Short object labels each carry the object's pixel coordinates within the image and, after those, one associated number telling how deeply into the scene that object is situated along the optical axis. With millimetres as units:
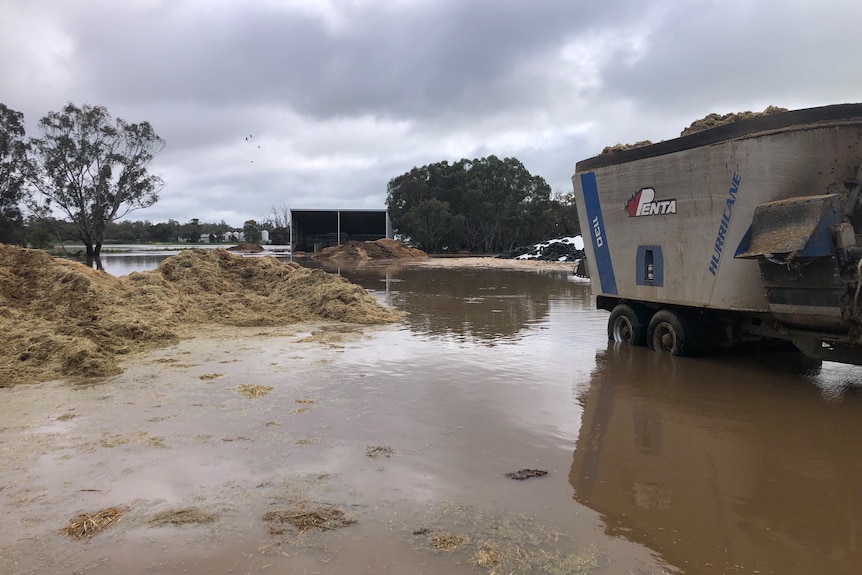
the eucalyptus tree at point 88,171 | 43750
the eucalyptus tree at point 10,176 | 43219
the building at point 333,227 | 58062
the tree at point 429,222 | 58219
